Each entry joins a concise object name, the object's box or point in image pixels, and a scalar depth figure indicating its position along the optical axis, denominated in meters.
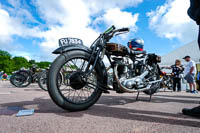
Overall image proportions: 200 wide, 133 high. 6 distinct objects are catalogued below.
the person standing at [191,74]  5.96
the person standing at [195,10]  1.85
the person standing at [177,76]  6.91
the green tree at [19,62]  67.91
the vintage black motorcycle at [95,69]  1.93
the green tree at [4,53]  66.74
